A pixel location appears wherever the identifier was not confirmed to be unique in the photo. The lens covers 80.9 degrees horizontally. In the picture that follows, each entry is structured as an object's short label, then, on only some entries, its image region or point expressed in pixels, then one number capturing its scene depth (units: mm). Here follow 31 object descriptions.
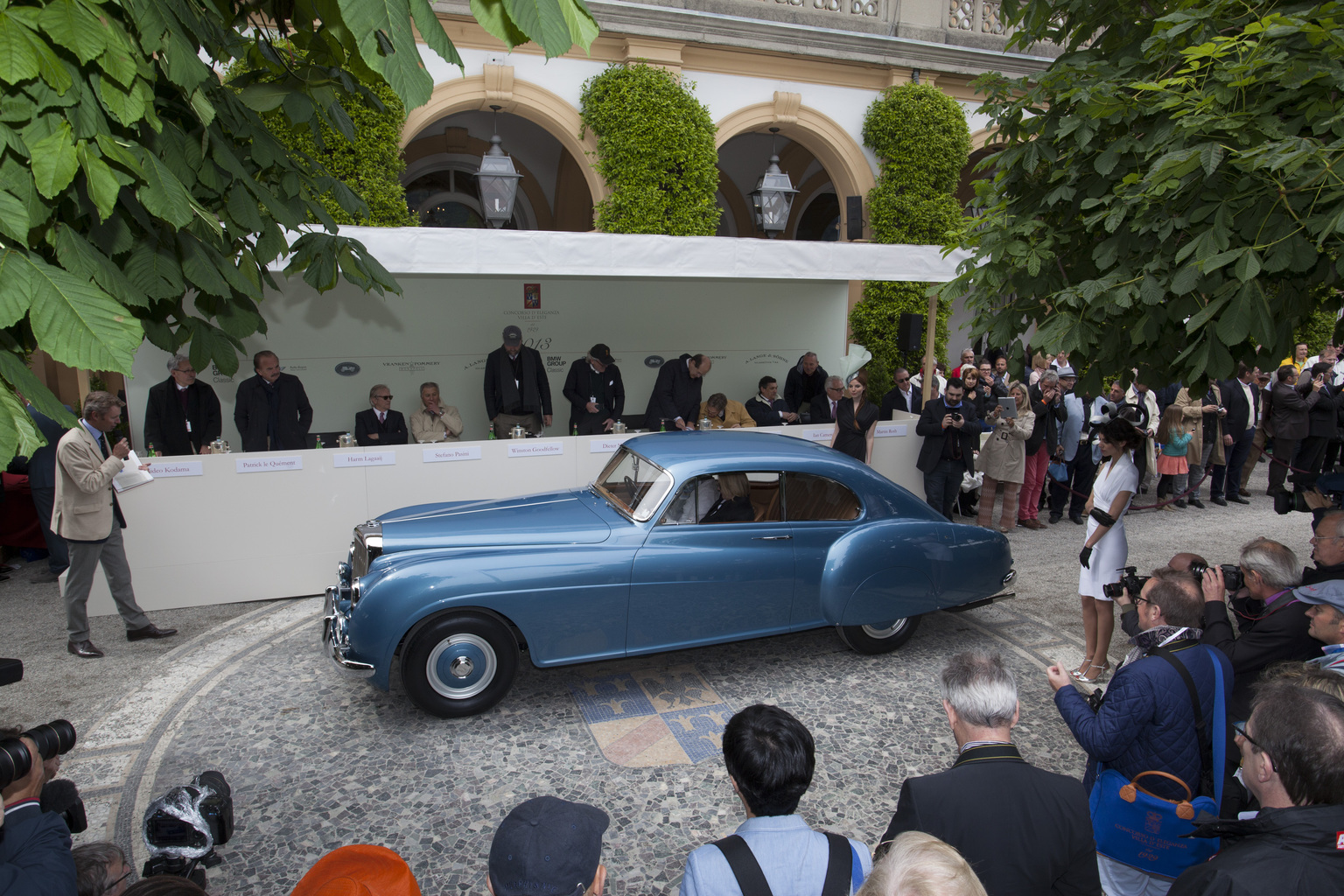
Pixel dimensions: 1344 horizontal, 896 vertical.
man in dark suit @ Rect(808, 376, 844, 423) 9637
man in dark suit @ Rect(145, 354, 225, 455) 7453
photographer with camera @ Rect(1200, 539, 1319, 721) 3412
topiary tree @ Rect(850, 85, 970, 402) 12539
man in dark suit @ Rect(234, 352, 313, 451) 7762
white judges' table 6457
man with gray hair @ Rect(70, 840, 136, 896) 2352
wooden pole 9672
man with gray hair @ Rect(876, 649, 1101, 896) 2045
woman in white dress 5105
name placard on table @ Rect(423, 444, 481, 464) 7266
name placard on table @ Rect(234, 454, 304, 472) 6629
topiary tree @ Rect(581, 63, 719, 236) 10891
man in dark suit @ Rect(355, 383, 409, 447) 8352
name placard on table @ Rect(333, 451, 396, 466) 6957
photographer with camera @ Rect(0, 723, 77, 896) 1984
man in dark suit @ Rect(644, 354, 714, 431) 9609
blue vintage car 4559
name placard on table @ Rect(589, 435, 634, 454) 7922
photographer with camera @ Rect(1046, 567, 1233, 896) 2803
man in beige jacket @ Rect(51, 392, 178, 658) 5398
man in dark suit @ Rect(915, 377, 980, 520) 8719
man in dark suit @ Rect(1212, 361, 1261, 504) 10312
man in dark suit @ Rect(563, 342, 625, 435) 9664
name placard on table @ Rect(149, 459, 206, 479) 6336
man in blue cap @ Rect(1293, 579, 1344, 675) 3066
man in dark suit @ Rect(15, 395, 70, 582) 6715
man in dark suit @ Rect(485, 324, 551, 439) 9406
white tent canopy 7012
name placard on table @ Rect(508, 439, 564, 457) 7586
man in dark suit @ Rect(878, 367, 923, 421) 9930
